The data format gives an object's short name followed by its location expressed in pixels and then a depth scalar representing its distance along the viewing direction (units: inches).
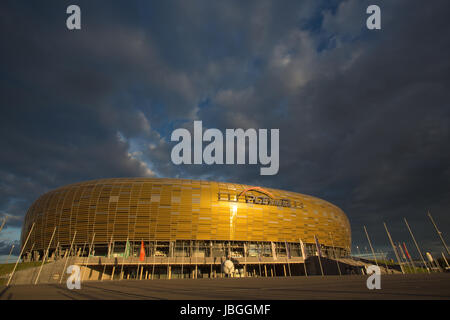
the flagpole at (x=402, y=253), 1724.9
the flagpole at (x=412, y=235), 1671.0
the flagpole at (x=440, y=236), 1218.5
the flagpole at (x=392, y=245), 1642.2
